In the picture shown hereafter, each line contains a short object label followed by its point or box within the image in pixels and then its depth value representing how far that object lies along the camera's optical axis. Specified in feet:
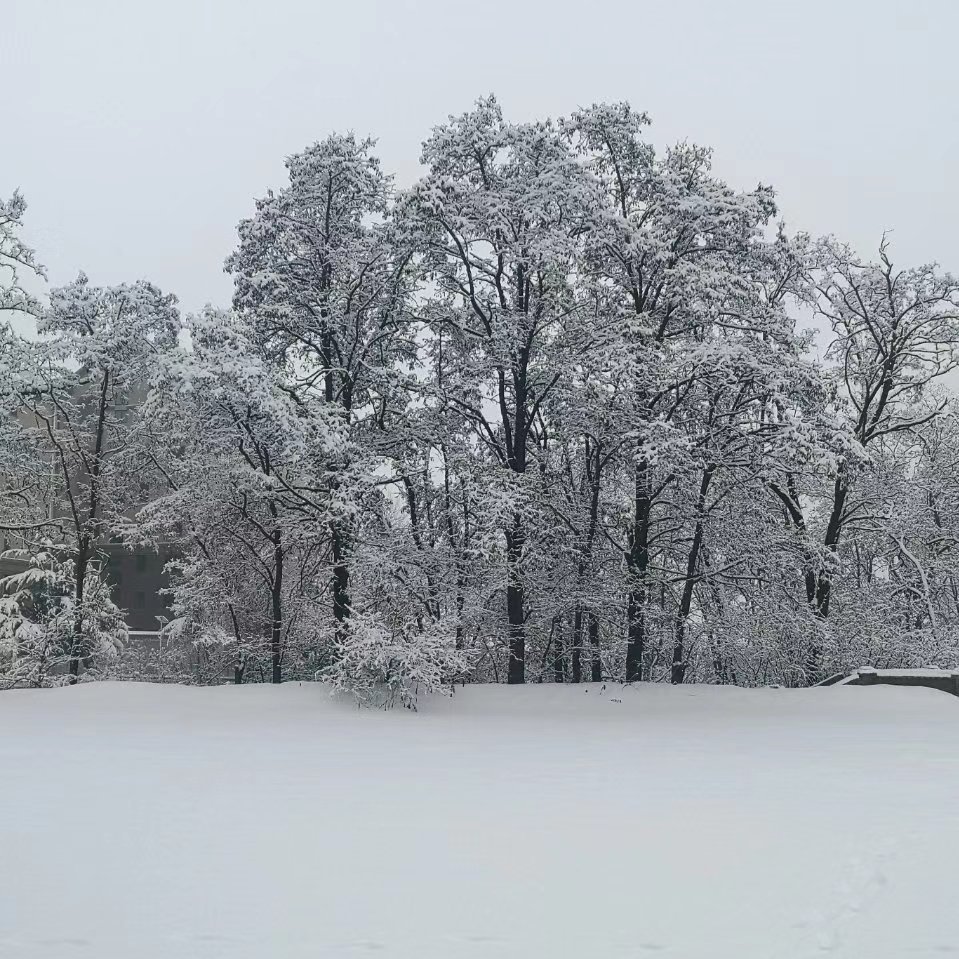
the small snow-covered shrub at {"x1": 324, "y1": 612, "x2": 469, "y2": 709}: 58.54
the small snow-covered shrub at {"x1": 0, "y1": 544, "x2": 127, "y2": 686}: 81.51
